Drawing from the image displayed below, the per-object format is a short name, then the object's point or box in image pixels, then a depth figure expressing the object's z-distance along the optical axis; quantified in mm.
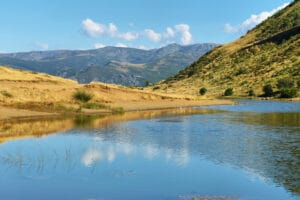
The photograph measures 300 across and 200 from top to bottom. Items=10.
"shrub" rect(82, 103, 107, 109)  81625
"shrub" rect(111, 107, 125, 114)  82625
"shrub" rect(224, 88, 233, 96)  149750
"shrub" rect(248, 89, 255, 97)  143625
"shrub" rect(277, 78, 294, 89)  140375
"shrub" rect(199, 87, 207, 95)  148375
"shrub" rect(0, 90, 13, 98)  78269
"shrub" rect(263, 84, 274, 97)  137375
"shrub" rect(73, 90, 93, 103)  86688
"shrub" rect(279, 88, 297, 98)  129125
